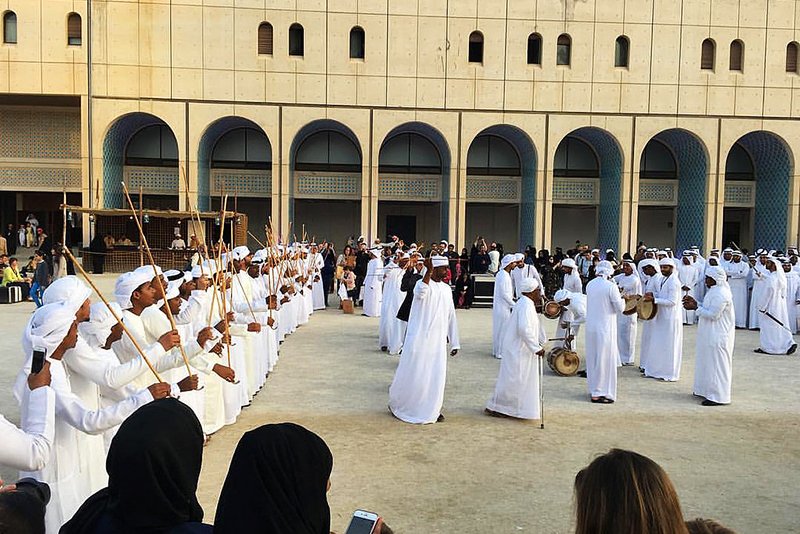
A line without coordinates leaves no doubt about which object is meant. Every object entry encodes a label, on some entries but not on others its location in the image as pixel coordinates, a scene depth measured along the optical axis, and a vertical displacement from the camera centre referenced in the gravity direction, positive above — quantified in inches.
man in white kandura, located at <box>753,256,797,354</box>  450.3 -56.2
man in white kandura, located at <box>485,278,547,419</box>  272.5 -57.0
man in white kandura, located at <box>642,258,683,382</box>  363.9 -56.5
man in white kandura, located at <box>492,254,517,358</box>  405.1 -45.5
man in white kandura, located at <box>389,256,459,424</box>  269.0 -54.7
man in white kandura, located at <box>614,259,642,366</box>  412.2 -64.2
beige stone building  858.8 +182.4
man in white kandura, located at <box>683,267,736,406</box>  304.3 -51.9
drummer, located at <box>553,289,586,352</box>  371.2 -46.9
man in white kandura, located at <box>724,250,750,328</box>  589.0 -47.0
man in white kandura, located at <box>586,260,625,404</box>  308.2 -51.4
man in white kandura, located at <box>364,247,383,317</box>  605.0 -58.4
